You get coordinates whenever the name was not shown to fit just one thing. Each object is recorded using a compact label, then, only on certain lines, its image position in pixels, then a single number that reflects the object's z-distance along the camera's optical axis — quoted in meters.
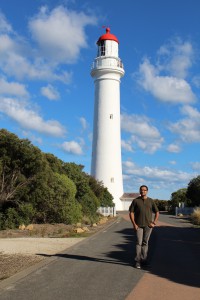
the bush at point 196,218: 29.23
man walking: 9.98
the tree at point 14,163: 21.97
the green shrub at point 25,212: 21.98
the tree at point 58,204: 24.23
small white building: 58.09
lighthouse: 52.19
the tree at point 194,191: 47.17
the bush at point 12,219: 21.55
